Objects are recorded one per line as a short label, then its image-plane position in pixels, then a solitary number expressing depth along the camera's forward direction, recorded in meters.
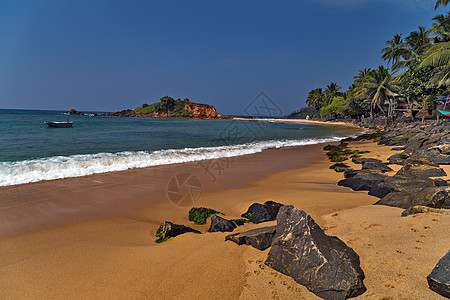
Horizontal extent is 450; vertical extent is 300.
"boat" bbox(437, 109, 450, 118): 27.80
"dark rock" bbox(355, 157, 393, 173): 8.59
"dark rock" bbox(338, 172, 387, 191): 6.69
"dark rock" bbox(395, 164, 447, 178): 6.47
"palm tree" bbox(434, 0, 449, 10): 19.66
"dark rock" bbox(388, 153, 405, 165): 9.75
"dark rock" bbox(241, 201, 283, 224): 4.83
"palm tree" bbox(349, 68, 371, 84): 68.86
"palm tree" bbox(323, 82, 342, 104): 93.77
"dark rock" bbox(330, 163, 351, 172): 10.02
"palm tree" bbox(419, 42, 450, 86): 17.12
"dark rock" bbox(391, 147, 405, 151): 15.11
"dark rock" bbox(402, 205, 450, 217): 3.84
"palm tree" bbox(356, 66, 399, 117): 47.06
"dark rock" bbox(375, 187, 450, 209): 4.19
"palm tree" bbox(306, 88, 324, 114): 100.25
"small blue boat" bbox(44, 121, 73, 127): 35.30
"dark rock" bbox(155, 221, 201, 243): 4.04
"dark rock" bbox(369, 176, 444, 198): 5.26
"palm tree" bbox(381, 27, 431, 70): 35.28
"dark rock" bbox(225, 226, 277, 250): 3.33
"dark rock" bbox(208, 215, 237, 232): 4.30
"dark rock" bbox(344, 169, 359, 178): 8.16
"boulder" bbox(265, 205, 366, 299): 2.34
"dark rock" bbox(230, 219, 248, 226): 4.66
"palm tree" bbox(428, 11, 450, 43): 28.29
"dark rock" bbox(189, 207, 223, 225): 4.98
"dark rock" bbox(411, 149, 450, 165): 8.18
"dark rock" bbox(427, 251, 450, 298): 2.08
